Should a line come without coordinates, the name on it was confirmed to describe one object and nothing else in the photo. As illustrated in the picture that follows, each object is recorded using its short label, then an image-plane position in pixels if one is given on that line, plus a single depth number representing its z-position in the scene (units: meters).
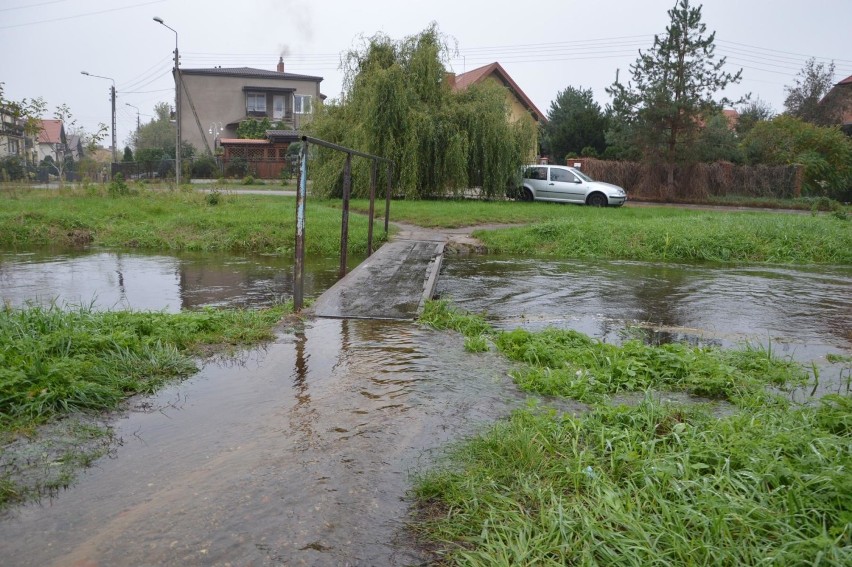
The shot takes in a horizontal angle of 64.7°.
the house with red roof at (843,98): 42.53
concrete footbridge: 7.10
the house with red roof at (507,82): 38.92
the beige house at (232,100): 53.00
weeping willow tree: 20.41
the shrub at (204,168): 39.88
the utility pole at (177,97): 29.70
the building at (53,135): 70.57
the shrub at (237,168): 38.68
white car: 22.86
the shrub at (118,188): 19.12
